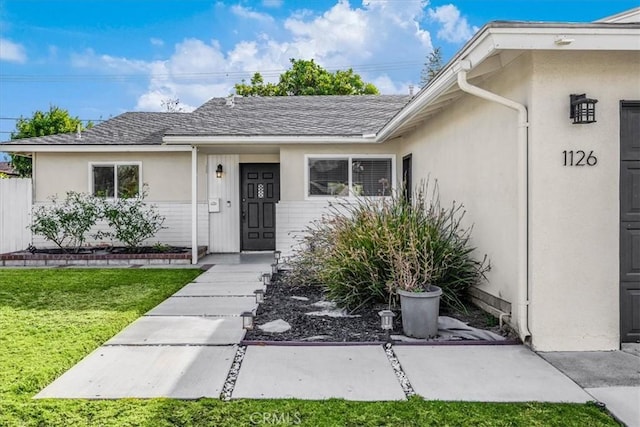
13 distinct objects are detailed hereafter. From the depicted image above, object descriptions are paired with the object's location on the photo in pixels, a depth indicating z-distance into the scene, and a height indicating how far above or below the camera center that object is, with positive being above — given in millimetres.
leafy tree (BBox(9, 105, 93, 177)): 19359 +3570
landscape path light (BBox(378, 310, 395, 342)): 4660 -1173
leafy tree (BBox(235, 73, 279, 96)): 30234 +8032
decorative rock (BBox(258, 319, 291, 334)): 4754 -1294
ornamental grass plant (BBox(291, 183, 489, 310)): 5098 -564
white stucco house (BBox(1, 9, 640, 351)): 4047 +417
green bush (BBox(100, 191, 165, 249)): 10156 -262
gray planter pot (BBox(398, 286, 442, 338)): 4441 -1051
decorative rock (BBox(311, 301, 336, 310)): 5754 -1270
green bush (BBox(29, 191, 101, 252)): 10070 -238
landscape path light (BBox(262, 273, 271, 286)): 7203 -1150
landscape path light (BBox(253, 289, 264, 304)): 5926 -1155
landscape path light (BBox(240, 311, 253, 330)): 4762 -1183
